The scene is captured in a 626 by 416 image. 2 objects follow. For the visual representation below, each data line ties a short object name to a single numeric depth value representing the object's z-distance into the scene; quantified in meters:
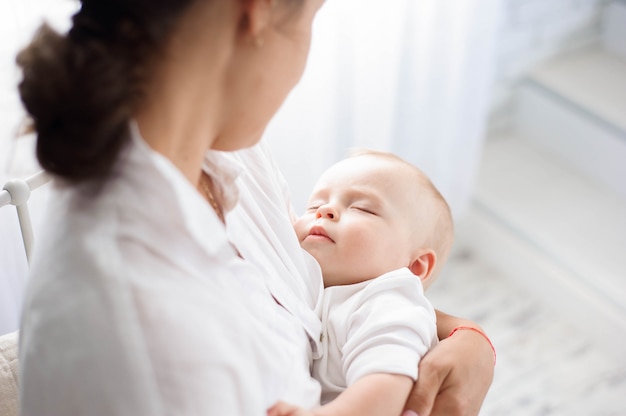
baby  1.01
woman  0.71
